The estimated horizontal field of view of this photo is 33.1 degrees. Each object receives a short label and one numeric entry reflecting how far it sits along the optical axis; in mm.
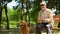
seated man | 3044
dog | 3241
